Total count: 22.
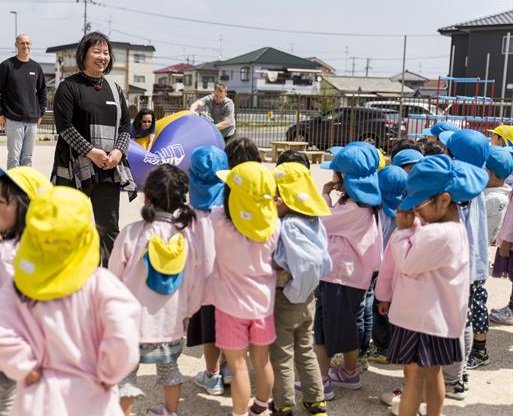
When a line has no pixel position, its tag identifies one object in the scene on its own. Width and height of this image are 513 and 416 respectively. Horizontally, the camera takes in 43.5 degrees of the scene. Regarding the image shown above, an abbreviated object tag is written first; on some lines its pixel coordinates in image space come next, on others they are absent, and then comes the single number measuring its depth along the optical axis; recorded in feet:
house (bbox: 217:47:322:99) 224.94
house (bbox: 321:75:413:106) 196.95
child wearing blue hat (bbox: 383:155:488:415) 9.96
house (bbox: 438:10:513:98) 107.34
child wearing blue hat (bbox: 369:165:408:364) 12.98
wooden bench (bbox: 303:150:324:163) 49.44
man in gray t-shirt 26.99
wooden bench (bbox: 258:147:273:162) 50.95
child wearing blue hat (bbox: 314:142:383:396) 12.05
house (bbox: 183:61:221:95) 251.60
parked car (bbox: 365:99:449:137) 51.65
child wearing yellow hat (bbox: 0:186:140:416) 6.69
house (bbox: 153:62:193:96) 271.08
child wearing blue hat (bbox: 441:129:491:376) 12.50
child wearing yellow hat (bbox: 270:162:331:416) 10.70
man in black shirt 25.44
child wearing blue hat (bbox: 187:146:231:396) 10.64
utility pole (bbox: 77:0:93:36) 186.66
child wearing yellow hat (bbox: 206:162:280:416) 10.32
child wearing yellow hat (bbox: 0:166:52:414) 8.66
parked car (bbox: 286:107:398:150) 55.21
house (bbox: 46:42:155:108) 220.84
